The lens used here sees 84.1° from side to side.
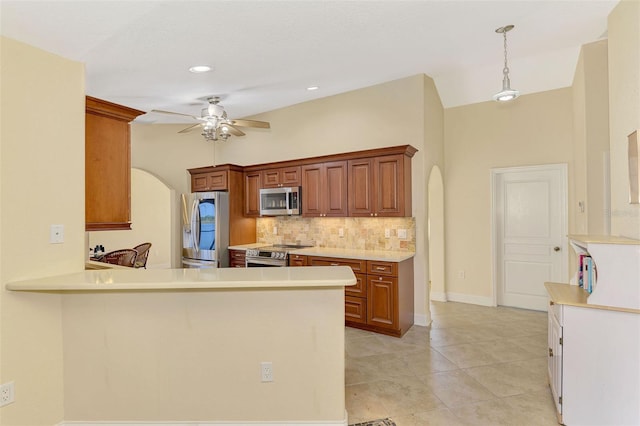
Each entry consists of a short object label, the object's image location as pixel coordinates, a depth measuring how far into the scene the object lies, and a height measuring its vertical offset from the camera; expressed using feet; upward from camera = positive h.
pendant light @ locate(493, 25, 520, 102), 11.00 +4.09
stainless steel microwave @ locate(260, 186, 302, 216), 16.92 +0.80
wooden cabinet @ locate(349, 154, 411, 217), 14.17 +1.26
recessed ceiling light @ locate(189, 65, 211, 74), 12.78 +5.48
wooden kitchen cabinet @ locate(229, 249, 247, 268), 18.01 -2.08
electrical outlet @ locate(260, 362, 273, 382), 7.49 -3.23
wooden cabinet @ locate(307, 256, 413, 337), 13.17 -3.07
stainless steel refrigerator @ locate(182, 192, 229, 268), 18.31 -0.66
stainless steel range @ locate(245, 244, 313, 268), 15.81 -1.75
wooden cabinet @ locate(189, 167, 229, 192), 18.81 +2.12
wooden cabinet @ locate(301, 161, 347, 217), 15.60 +1.27
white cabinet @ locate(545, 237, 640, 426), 7.04 -2.68
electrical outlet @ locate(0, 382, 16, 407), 6.86 -3.39
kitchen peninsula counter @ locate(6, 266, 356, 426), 7.42 -2.83
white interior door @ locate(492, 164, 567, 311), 15.88 -0.78
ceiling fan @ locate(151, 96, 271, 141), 15.02 +4.04
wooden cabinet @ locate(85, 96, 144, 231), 8.63 +1.37
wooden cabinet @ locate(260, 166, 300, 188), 17.07 +2.02
